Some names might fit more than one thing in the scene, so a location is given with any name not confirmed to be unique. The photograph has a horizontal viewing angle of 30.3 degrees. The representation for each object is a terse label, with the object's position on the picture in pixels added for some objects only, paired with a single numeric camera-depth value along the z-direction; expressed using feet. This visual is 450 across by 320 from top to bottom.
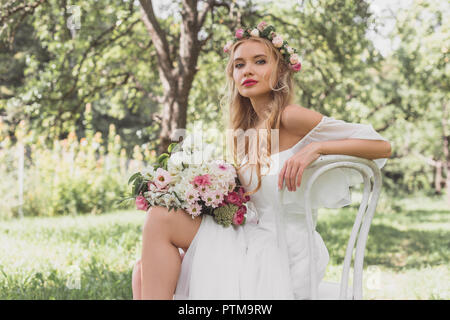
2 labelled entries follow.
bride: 6.87
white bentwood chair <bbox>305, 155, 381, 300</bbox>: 6.70
